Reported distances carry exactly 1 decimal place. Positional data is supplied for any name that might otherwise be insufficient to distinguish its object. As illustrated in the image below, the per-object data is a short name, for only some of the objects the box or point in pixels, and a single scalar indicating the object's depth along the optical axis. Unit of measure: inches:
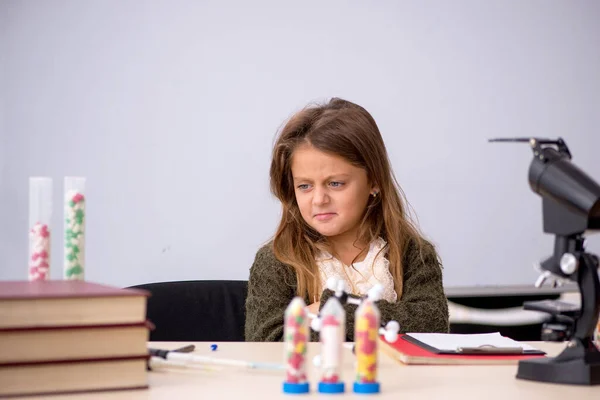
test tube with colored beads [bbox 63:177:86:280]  67.9
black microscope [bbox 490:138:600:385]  64.9
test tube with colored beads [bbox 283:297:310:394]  60.7
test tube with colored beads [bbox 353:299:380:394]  61.1
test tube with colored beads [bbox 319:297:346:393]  60.7
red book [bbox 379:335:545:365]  71.3
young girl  91.0
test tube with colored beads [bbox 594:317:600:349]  74.4
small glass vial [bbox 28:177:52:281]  67.0
